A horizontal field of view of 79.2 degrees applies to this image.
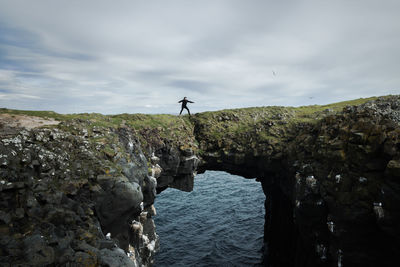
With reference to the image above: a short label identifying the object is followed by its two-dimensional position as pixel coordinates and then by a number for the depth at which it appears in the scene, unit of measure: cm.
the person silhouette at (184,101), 2923
